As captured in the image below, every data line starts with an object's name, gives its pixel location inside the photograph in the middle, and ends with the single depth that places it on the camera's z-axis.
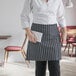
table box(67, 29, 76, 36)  4.89
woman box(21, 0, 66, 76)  1.64
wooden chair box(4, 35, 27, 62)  3.60
